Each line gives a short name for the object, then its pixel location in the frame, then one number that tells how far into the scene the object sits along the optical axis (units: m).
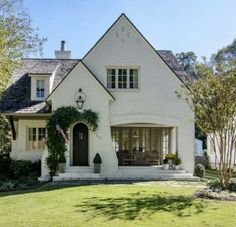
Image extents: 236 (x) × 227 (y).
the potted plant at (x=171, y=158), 15.13
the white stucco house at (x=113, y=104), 14.59
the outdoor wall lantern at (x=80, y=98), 14.56
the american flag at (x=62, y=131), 14.01
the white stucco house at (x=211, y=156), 23.86
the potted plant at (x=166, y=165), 14.77
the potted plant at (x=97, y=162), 14.17
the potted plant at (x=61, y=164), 14.00
